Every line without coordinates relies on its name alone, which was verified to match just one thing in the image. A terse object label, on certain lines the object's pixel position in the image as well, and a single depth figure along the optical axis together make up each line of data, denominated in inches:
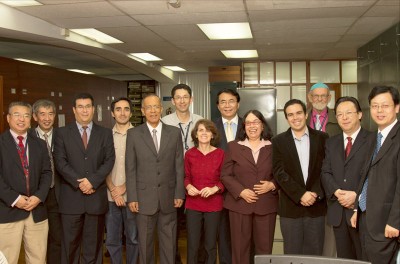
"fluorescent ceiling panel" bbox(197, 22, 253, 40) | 241.1
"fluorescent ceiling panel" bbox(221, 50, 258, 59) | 343.3
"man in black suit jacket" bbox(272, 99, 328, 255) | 121.1
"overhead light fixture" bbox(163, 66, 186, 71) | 447.4
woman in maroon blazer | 125.5
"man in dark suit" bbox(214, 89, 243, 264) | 140.3
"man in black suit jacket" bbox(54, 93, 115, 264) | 133.5
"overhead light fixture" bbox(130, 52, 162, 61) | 348.5
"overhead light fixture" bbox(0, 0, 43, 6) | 187.5
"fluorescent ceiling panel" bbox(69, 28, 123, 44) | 251.3
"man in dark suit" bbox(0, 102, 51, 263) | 122.3
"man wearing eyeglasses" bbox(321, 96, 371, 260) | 113.5
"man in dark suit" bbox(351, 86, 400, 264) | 97.0
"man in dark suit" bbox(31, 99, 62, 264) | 139.6
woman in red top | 131.3
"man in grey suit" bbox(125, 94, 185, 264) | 132.0
